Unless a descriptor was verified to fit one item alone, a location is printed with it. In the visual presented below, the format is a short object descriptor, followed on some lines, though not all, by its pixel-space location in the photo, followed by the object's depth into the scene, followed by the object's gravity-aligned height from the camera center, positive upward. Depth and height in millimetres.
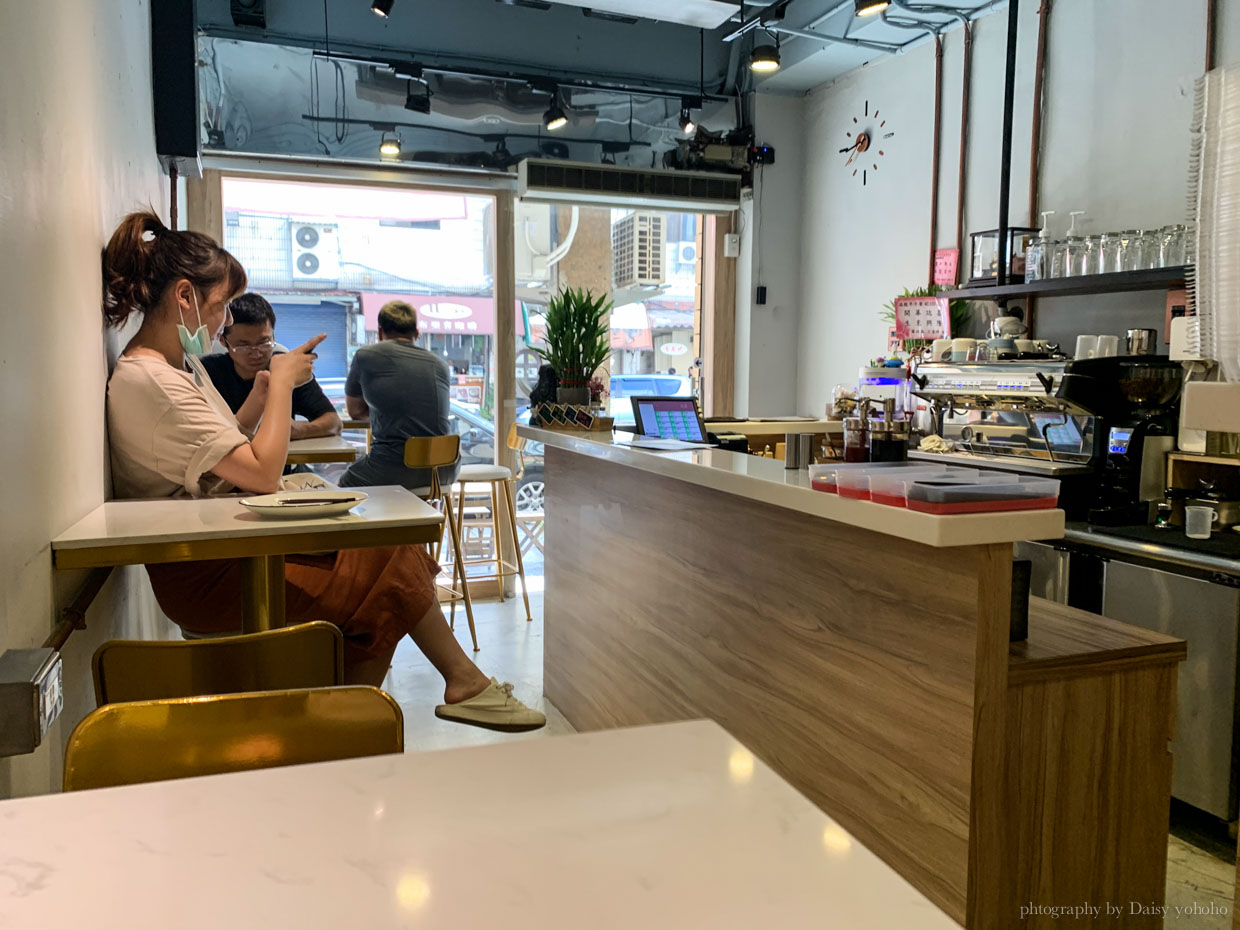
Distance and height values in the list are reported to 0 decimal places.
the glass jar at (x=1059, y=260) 4074 +495
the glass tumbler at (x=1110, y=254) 3814 +486
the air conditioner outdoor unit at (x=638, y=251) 6336 +826
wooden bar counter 1638 -648
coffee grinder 3291 -153
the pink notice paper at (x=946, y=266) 4930 +568
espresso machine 3324 -204
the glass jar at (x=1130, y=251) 3738 +491
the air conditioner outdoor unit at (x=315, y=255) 5652 +702
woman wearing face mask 2404 -235
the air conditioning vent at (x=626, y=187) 5652 +1147
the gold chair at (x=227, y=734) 1133 -459
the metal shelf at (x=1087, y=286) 3545 +368
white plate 2139 -315
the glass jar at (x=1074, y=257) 3979 +498
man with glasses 3859 +62
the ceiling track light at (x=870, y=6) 4016 +1577
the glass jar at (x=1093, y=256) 3893 +488
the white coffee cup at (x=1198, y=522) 2945 -469
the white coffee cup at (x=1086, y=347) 3789 +107
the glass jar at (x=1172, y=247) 3564 +487
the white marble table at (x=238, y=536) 1912 -355
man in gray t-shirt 4523 -158
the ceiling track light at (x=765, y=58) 4754 +1600
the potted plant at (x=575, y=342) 3467 +109
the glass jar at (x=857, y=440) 2111 -152
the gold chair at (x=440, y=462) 4211 -415
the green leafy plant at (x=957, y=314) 4848 +303
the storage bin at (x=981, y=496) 1564 -210
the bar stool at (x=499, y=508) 5082 -791
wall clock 5523 +1375
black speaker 3629 +1153
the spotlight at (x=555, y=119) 5520 +1488
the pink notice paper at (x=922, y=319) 4871 +285
